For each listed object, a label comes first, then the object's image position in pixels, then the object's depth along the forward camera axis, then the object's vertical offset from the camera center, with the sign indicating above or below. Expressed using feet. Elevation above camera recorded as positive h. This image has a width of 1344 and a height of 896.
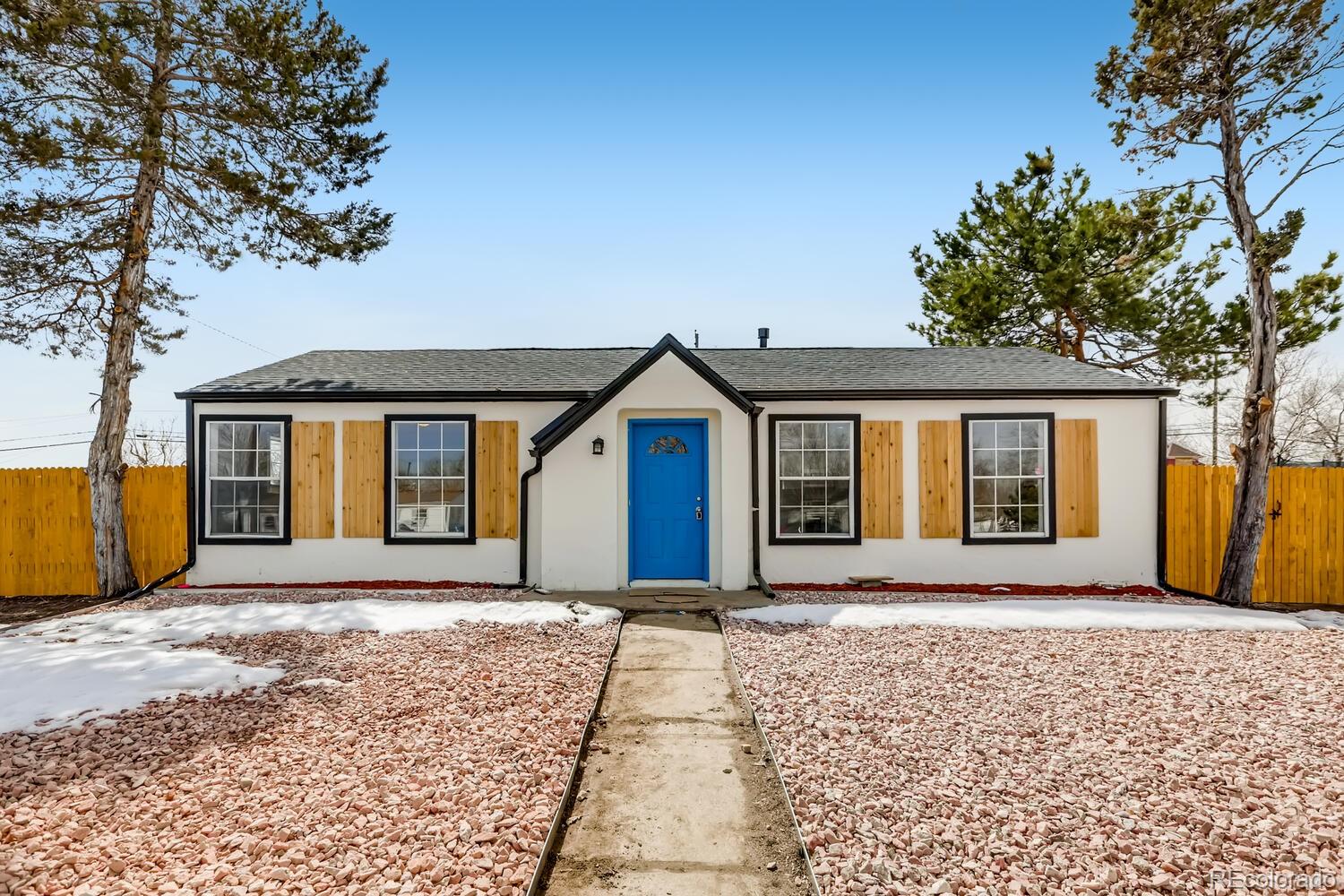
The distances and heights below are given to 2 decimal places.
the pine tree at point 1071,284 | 50.29 +14.40
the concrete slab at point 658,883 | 8.82 -5.97
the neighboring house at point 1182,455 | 104.76 +0.82
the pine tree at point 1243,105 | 28.25 +16.69
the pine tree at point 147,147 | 28.50 +15.63
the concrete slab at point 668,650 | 18.85 -5.96
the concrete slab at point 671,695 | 15.26 -6.01
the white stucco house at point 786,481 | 30.32 -0.88
